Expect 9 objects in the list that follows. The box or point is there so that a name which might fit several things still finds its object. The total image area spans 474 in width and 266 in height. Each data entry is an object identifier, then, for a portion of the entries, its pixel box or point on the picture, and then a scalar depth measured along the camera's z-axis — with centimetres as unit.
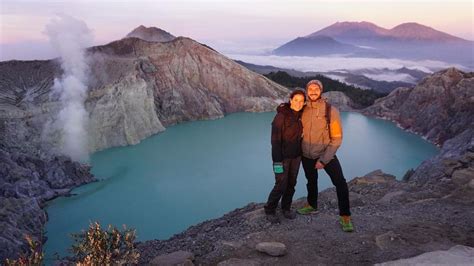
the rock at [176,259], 676
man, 658
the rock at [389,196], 977
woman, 664
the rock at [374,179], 1246
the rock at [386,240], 667
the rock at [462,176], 994
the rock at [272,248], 657
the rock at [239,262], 641
